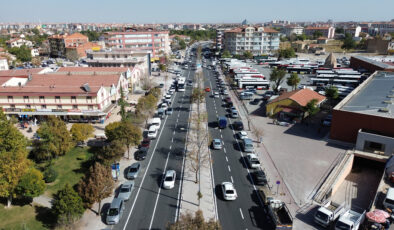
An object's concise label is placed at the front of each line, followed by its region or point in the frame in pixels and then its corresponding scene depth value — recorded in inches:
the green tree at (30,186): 952.3
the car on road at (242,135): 1558.6
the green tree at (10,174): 948.0
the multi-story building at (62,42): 4830.2
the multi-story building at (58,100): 1787.6
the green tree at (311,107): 1690.5
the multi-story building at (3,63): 3427.7
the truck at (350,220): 821.9
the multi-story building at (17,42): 5368.1
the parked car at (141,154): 1315.2
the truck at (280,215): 834.2
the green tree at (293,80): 2470.5
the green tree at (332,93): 2129.7
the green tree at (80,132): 1429.6
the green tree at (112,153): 1136.2
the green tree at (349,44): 5625.0
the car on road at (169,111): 2007.9
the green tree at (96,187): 893.2
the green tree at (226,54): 4778.1
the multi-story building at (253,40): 4904.0
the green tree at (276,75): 2511.1
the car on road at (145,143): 1428.9
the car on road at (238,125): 1695.4
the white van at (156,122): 1708.4
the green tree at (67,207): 839.8
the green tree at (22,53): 4264.3
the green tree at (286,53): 4598.9
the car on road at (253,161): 1223.5
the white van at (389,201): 940.0
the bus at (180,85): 2751.0
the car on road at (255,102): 2279.5
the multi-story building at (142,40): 4082.2
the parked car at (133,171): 1151.0
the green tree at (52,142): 1267.2
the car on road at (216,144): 1429.6
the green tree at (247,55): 4689.2
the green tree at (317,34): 7534.5
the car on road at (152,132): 1557.6
